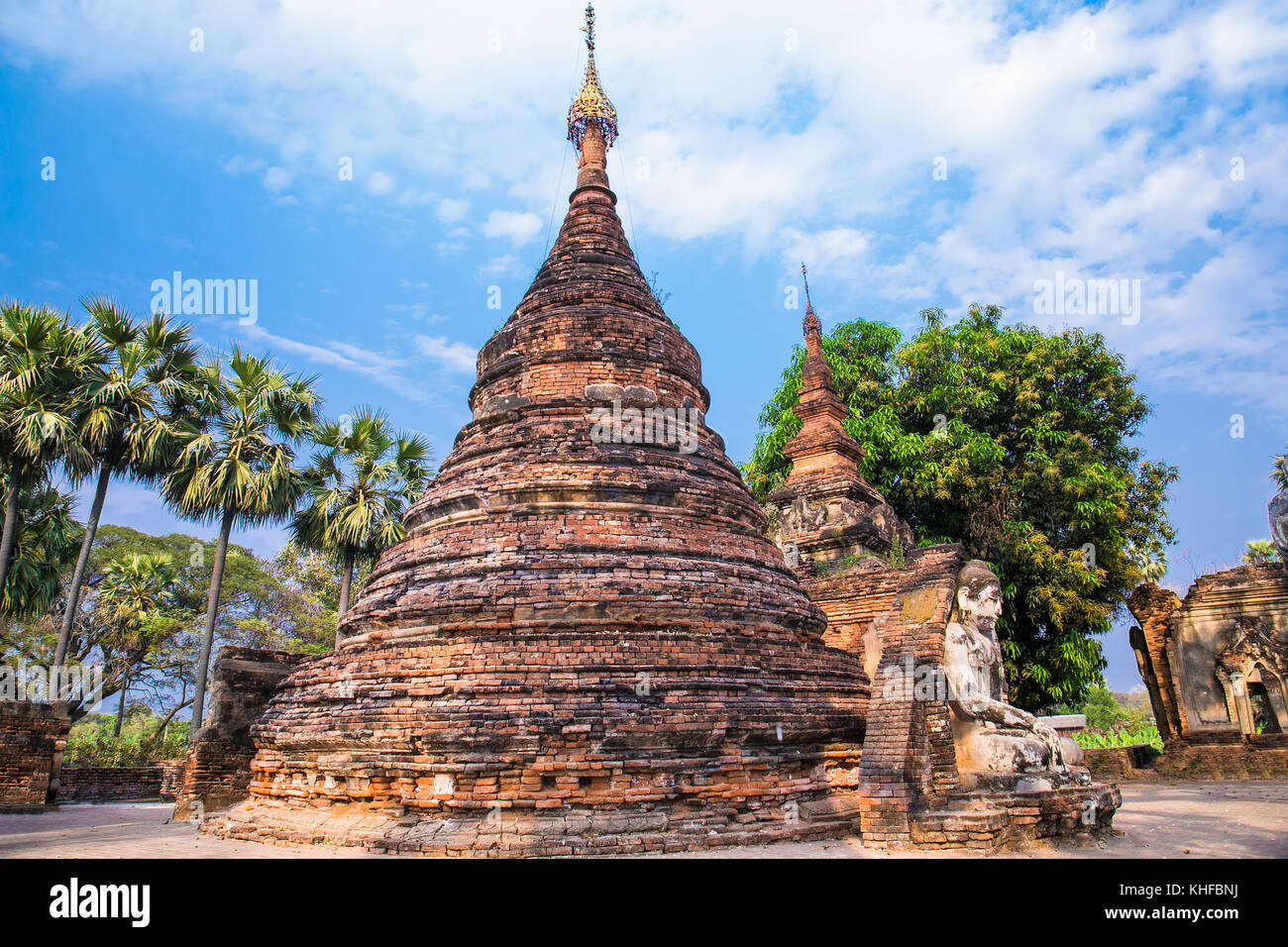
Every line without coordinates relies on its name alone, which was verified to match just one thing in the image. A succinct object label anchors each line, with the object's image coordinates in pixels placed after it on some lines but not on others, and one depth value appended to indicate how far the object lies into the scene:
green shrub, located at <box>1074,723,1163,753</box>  22.36
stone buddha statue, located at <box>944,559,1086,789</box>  7.88
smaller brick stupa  15.66
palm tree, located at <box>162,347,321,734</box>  18.44
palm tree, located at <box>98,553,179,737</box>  23.39
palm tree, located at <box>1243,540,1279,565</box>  28.44
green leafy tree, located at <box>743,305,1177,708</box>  19.31
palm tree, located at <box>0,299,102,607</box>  15.86
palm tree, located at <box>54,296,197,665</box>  17.30
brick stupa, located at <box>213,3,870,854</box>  7.07
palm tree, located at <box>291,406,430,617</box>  20.78
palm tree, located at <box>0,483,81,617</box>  19.08
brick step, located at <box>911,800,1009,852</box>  6.90
